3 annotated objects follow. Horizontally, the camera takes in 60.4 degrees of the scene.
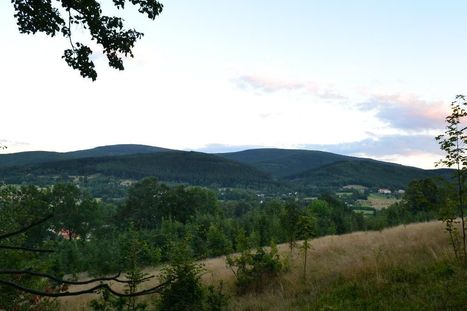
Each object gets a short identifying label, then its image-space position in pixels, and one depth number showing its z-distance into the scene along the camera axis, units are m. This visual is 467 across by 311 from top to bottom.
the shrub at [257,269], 13.95
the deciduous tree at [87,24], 5.65
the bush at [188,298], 9.67
